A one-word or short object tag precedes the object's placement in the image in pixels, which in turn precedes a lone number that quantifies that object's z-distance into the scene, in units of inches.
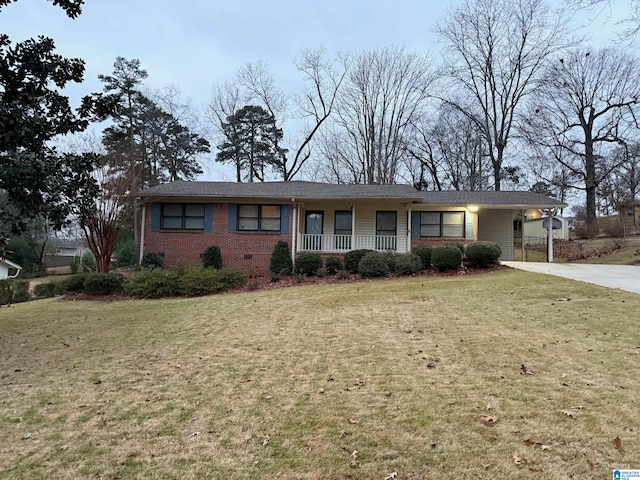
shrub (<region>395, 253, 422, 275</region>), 545.6
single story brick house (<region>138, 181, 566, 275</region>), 650.2
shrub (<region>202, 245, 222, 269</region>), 616.4
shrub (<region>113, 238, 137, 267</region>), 789.9
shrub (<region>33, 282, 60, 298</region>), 553.6
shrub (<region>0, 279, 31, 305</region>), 536.1
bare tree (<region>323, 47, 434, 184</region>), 1081.0
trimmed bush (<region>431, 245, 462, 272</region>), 533.0
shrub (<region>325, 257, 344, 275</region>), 592.4
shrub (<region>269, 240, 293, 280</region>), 603.2
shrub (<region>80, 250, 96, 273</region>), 1005.2
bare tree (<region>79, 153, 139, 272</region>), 585.3
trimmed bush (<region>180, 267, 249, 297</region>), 484.1
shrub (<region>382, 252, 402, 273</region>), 551.1
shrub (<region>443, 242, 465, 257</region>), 575.6
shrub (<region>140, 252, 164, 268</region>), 607.1
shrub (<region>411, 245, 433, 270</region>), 563.0
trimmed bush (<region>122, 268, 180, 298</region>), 479.5
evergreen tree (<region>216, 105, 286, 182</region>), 1205.7
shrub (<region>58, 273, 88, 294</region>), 528.7
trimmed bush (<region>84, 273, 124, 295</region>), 491.8
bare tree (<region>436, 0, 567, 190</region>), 1016.2
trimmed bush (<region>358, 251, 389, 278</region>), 542.3
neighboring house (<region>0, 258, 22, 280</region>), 1032.8
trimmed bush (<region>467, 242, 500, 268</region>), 540.4
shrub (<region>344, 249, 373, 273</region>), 579.5
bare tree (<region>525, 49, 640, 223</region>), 1008.2
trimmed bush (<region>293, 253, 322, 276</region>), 584.0
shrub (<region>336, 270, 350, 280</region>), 549.6
